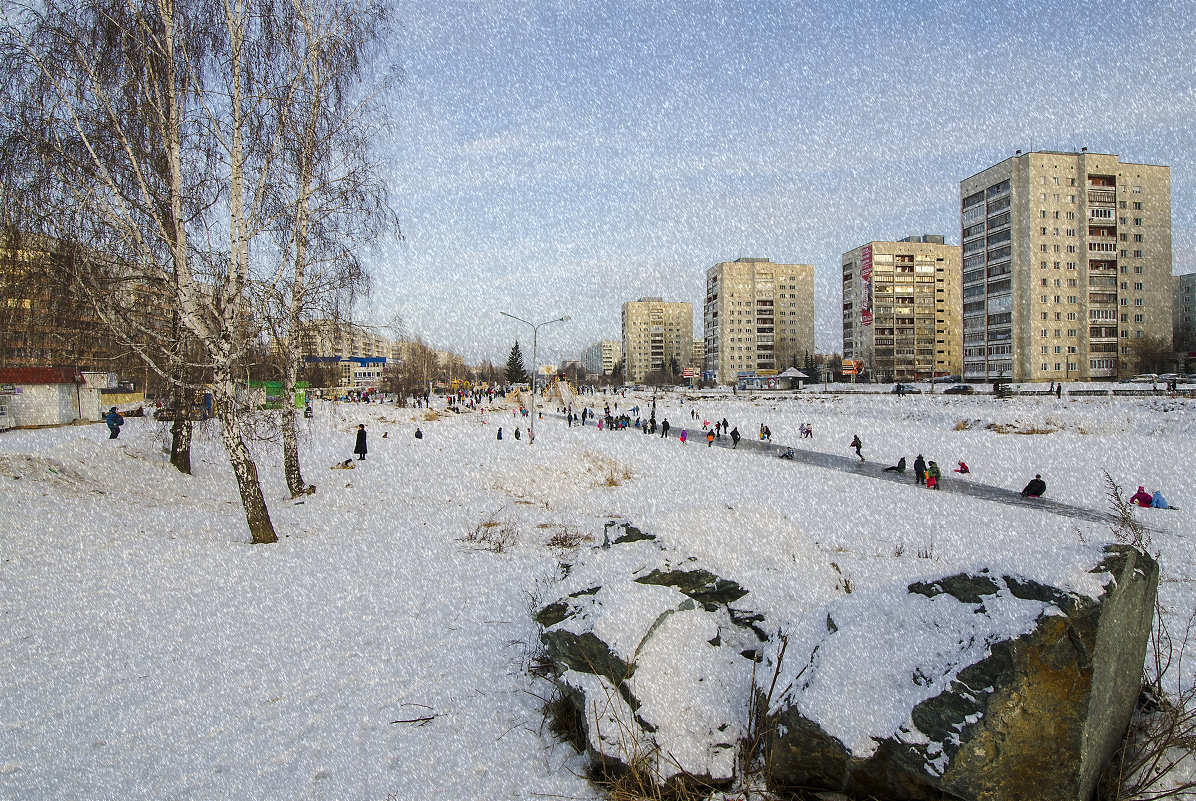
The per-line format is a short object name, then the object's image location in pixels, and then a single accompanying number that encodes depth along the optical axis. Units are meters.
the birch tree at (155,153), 9.48
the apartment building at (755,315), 141.50
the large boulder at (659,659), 3.63
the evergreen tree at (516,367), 115.12
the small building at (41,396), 23.44
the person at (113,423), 19.97
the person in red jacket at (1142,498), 17.19
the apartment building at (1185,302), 112.62
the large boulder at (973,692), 2.82
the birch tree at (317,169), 11.44
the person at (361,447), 21.52
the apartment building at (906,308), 117.56
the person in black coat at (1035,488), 18.66
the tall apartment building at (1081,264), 74.38
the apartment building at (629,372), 195.88
